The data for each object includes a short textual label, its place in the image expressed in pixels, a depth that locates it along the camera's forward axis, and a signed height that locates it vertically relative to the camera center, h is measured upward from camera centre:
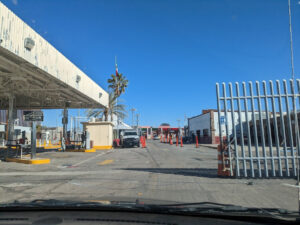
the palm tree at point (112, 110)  37.50 +4.90
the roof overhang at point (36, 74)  10.11 +4.18
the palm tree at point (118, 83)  38.53 +9.31
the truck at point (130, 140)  26.00 -0.18
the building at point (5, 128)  27.29 +2.85
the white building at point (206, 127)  35.09 +1.66
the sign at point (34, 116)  11.53 +1.23
